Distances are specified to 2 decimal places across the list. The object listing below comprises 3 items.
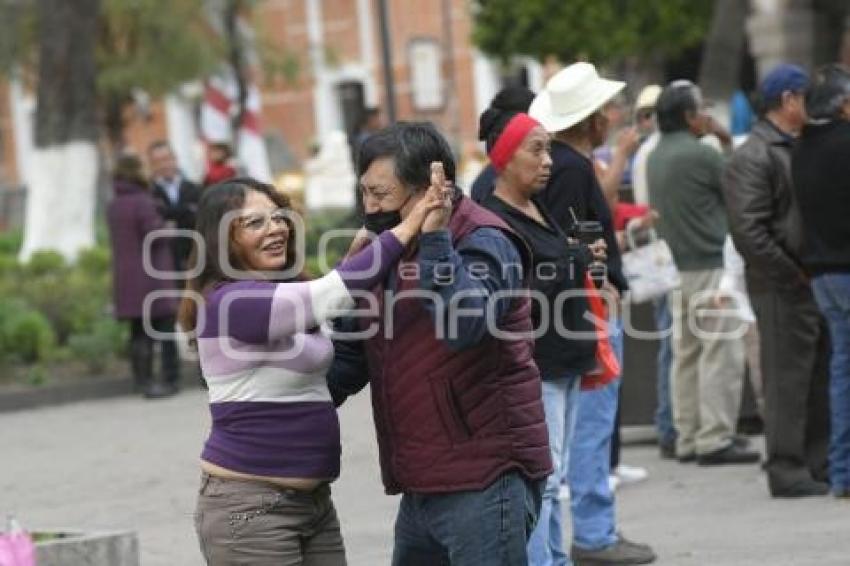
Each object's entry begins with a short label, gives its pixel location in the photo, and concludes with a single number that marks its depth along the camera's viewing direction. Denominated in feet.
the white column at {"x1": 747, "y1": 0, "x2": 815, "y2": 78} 123.75
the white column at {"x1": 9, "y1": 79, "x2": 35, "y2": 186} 200.75
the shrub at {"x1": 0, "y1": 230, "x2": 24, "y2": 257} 104.94
